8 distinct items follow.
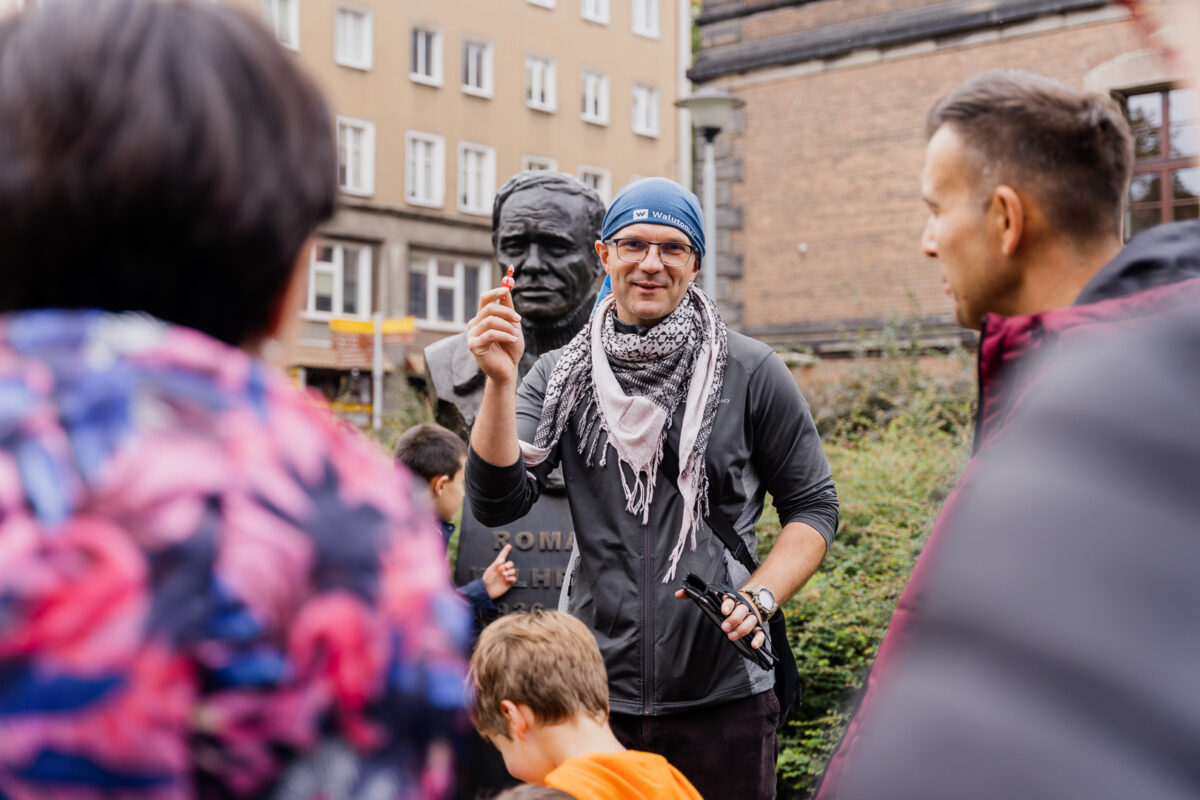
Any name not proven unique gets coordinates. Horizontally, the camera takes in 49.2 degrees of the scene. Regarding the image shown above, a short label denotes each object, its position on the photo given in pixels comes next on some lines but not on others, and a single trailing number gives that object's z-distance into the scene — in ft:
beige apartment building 103.81
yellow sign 80.28
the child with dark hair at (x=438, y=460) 13.79
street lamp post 41.37
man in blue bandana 9.87
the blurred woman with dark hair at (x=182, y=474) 2.70
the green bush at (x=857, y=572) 18.95
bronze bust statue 13.53
